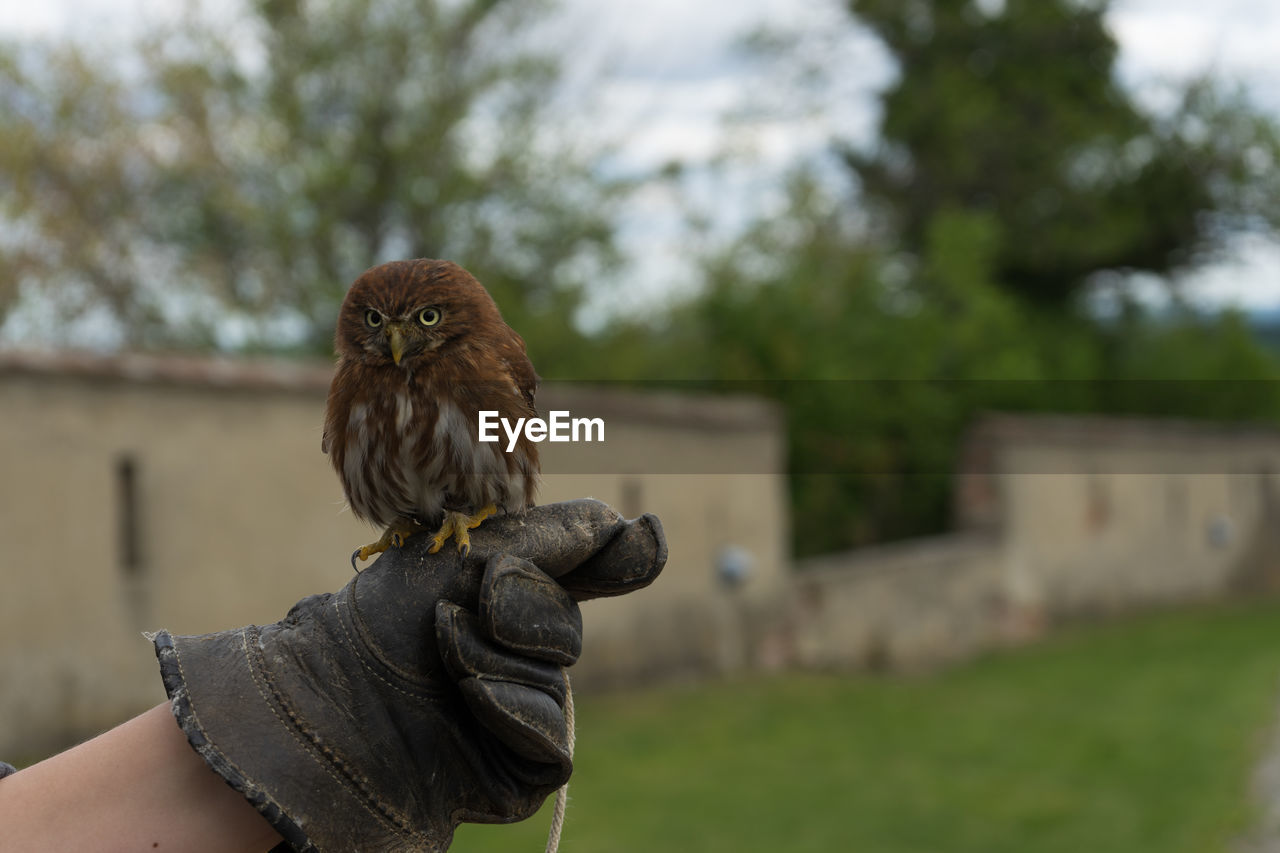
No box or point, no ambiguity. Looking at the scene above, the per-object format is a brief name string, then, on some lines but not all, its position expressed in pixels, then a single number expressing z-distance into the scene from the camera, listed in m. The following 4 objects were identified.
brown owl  2.57
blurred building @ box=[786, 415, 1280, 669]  12.51
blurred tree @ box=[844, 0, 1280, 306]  22.20
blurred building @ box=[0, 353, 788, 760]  7.47
